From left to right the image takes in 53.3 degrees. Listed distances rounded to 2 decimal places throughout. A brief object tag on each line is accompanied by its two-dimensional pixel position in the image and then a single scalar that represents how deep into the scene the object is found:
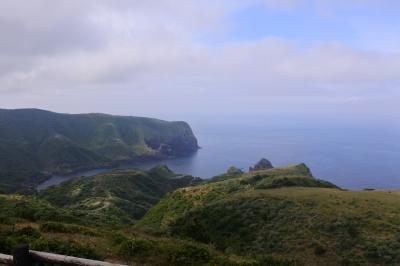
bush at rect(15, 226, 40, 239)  14.06
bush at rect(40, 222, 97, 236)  16.30
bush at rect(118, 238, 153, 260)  13.00
